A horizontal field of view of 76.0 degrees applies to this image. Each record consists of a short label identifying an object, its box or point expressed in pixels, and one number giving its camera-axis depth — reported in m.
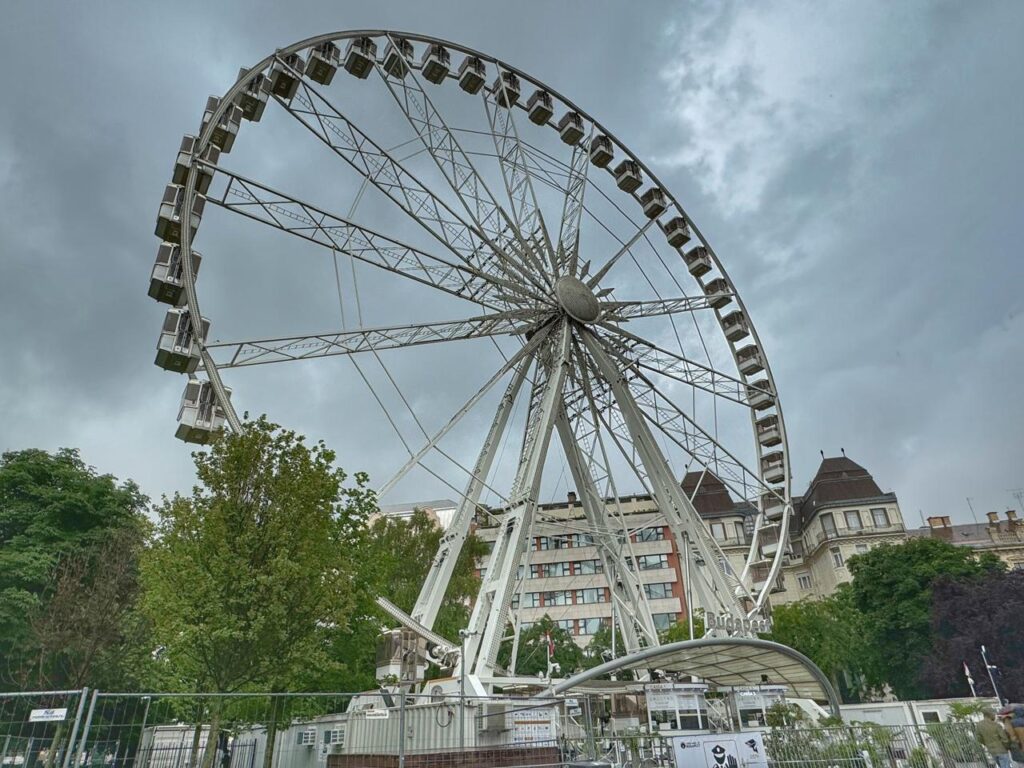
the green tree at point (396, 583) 18.98
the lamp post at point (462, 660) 14.71
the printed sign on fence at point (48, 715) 8.75
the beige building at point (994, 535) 55.41
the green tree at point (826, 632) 38.25
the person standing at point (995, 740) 13.19
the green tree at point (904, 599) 39.44
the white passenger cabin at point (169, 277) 17.36
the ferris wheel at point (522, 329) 17.05
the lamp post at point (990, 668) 32.06
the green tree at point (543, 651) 45.12
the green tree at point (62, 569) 24.75
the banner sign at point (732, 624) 20.98
